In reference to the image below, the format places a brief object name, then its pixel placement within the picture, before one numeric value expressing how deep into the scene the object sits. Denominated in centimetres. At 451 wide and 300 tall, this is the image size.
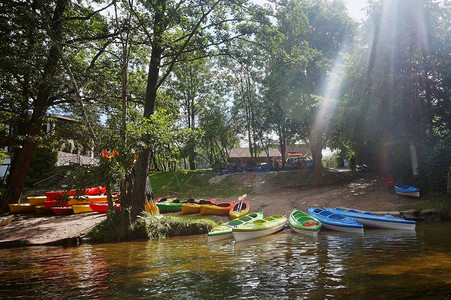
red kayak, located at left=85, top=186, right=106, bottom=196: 1885
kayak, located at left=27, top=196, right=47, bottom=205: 1603
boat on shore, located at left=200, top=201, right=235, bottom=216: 1585
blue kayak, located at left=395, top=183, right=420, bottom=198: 1623
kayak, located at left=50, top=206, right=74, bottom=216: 1523
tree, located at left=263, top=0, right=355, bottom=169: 2434
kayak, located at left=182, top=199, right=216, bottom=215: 1636
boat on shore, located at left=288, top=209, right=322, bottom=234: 1128
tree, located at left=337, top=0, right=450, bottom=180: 1733
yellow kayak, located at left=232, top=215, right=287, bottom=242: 1045
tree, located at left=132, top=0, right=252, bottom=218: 1202
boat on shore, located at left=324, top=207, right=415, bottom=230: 1149
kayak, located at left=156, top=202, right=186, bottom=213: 1731
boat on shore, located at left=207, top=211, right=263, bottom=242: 1062
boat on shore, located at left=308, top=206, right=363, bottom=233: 1147
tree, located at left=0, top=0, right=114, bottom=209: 1249
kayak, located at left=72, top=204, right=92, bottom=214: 1551
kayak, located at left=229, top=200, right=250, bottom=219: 1508
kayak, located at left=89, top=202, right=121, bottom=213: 1509
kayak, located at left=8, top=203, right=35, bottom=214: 1546
